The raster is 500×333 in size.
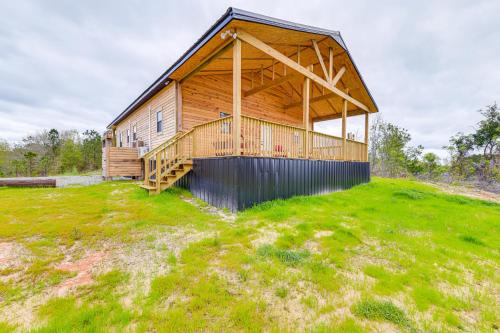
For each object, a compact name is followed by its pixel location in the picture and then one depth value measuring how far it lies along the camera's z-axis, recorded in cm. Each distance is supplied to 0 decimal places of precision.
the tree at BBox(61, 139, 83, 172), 2291
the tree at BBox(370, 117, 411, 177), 1717
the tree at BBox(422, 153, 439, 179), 1563
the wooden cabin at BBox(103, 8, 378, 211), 506
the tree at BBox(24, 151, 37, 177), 1894
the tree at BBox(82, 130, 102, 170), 2483
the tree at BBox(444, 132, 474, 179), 1407
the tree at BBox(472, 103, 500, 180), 1288
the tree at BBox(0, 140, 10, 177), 1866
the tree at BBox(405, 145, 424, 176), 1670
